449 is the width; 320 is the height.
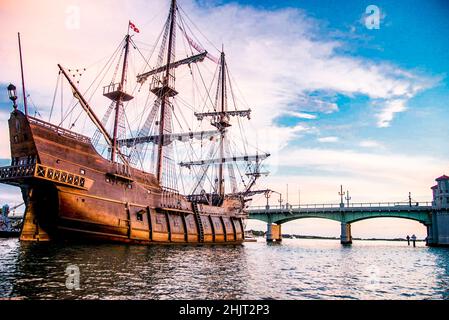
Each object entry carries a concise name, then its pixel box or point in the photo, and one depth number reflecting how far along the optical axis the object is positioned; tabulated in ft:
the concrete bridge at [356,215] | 207.02
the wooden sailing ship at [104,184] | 81.97
